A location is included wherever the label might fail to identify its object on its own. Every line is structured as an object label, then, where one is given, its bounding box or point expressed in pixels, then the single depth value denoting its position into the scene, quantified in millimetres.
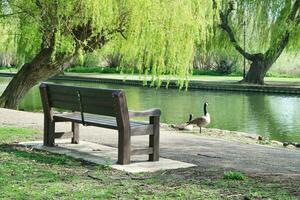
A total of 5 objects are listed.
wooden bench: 6680
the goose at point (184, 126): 13570
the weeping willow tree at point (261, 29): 30734
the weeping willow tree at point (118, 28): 12930
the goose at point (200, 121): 13872
